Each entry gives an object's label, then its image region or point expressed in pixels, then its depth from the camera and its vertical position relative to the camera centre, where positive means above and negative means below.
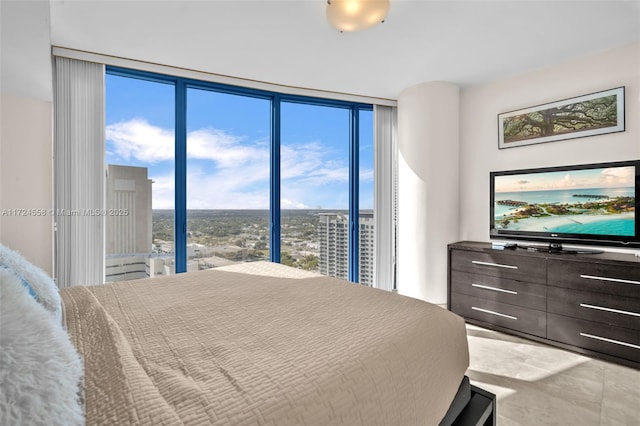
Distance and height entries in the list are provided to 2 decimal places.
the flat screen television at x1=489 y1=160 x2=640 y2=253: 2.46 +0.05
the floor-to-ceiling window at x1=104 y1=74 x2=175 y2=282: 2.96 +0.33
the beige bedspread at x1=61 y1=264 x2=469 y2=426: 0.65 -0.40
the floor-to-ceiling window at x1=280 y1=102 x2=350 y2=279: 3.78 +0.30
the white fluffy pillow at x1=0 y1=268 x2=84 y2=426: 0.42 -0.24
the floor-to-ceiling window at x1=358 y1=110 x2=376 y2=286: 4.09 +0.14
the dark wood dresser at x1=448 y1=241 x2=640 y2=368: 2.21 -0.70
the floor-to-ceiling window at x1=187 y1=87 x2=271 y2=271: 3.32 +0.37
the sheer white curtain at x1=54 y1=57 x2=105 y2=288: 2.68 +0.35
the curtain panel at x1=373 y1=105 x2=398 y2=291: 4.02 +0.25
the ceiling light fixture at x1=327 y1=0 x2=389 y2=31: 1.84 +1.21
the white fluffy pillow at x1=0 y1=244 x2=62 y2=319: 0.90 -0.21
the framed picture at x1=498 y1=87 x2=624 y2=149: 2.63 +0.84
